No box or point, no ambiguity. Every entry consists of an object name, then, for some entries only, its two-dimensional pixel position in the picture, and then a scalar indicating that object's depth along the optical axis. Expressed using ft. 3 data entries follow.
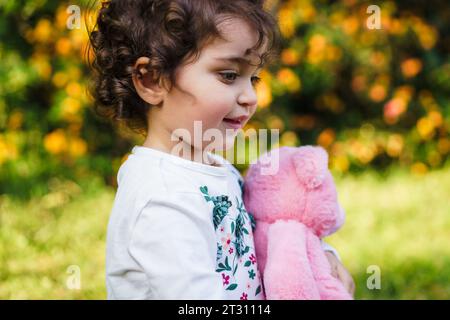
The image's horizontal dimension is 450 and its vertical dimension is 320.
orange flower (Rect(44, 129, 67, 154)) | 13.08
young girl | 4.34
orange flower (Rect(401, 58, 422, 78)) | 15.97
